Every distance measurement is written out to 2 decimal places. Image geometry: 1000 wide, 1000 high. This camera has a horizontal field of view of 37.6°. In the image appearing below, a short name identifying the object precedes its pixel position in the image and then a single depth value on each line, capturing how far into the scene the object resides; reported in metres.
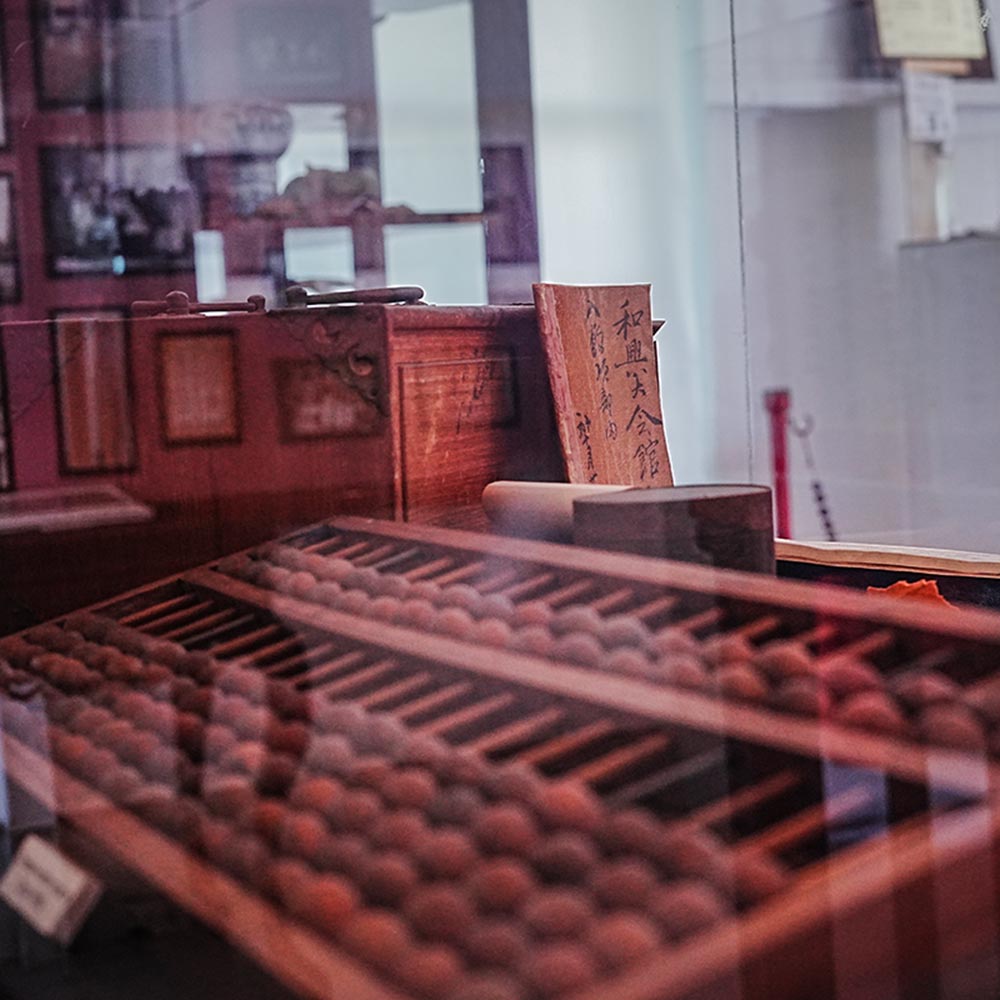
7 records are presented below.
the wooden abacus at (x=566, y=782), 0.61
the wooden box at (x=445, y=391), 1.35
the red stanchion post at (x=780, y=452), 2.28
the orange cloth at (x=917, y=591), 1.49
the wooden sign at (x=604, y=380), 1.56
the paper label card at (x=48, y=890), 0.81
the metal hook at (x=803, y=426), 3.21
